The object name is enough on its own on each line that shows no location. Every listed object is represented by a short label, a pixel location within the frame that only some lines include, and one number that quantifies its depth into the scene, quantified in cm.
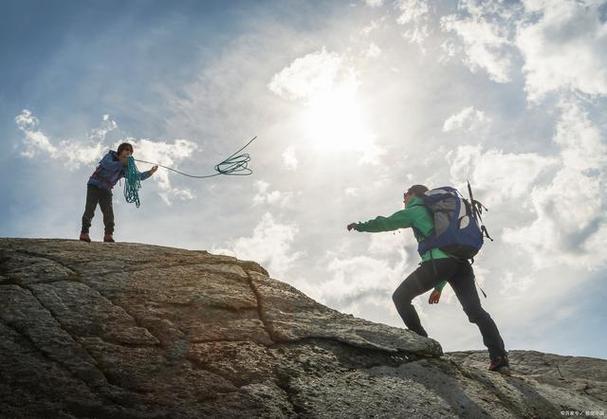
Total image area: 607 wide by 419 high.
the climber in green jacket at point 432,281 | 622
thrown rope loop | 1070
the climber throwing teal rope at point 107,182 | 1009
